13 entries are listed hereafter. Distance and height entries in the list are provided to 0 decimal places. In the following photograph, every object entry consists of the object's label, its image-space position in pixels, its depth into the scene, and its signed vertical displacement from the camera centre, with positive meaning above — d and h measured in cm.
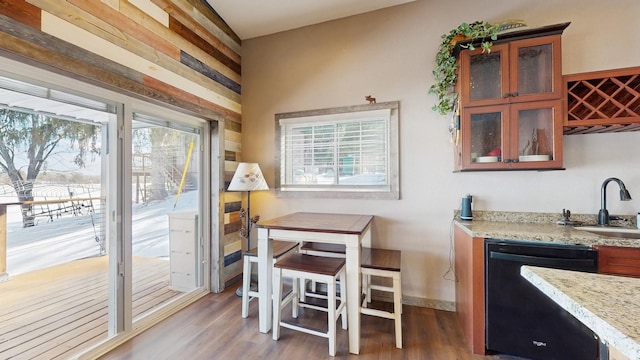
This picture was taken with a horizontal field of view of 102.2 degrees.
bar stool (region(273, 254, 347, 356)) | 188 -73
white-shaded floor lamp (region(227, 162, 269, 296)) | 282 +0
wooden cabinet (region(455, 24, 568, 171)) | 199 +59
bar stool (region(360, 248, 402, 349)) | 198 -72
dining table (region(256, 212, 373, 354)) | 192 -49
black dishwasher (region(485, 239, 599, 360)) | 167 -89
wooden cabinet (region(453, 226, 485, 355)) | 186 -84
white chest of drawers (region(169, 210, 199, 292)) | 272 -75
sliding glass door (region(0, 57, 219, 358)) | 156 -24
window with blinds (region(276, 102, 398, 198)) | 277 +32
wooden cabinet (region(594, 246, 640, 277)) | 160 -52
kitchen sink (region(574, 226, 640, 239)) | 190 -41
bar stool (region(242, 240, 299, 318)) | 236 -85
